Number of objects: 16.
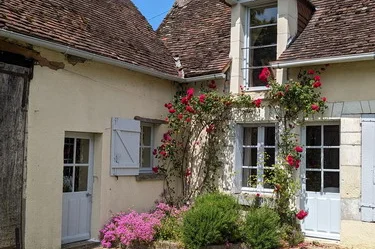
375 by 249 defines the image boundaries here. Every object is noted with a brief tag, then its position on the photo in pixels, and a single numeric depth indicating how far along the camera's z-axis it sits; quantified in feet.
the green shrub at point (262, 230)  23.75
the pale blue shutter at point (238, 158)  30.14
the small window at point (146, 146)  31.55
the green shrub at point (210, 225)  23.06
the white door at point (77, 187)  25.50
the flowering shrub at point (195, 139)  30.25
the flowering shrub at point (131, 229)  25.16
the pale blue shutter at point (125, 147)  27.61
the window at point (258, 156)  28.91
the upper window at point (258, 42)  30.12
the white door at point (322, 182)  26.50
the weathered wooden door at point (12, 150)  21.08
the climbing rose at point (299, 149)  26.53
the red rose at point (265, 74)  28.07
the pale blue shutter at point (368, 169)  24.50
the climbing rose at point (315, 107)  25.90
